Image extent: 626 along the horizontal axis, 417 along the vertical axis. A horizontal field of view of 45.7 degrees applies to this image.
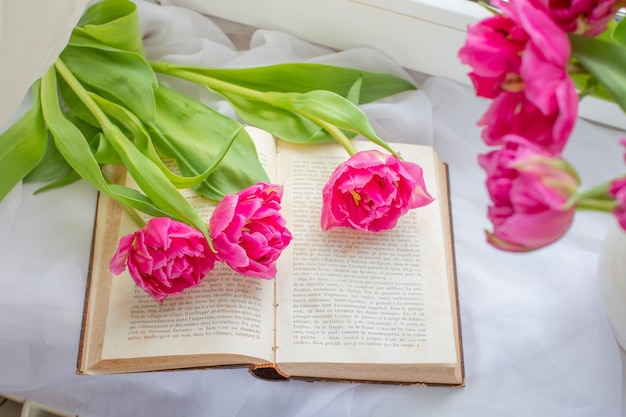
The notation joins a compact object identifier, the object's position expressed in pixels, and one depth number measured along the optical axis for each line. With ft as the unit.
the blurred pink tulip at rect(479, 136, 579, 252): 1.35
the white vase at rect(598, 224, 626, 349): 2.48
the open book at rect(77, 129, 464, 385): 2.44
